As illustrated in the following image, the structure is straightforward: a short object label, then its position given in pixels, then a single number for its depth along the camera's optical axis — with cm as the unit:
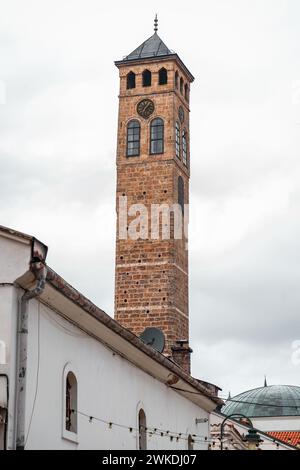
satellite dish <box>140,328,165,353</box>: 3175
